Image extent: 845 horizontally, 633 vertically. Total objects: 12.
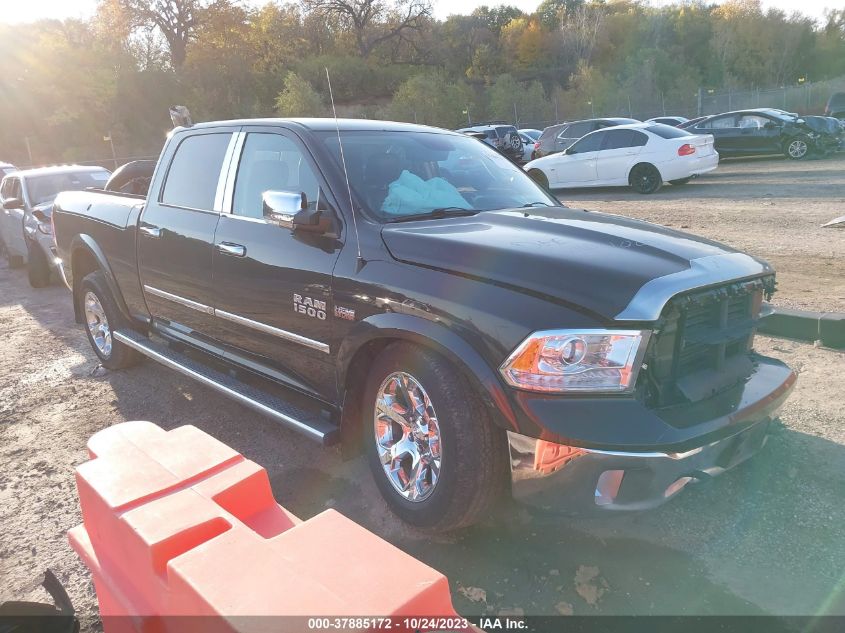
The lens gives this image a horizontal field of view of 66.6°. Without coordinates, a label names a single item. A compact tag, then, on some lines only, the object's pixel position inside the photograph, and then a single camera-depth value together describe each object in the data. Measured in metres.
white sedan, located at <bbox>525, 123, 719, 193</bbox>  13.98
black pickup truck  2.37
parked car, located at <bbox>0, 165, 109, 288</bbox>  9.27
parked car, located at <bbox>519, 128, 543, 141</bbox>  28.89
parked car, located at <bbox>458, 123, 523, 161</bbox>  22.88
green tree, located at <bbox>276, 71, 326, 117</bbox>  37.09
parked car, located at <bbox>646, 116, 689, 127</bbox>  24.44
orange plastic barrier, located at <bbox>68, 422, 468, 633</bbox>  1.43
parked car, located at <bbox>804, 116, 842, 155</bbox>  17.98
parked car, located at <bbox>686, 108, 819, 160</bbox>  18.11
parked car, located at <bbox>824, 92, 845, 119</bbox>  26.53
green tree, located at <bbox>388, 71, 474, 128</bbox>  39.84
